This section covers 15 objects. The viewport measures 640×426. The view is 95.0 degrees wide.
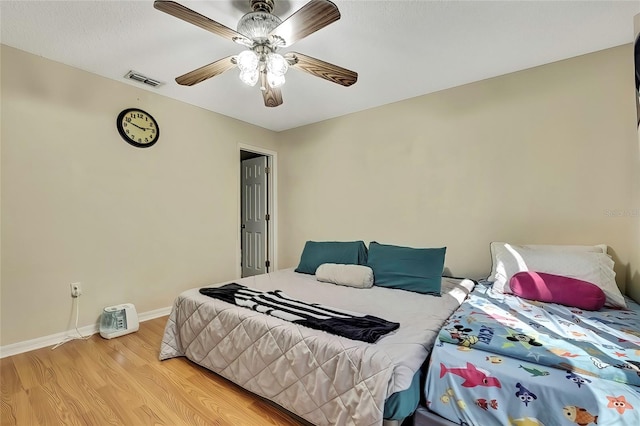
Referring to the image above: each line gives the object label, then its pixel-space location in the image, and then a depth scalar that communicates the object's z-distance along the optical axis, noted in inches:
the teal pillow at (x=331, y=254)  114.4
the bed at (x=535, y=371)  41.7
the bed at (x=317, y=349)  52.1
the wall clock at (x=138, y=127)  113.6
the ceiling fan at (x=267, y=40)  58.0
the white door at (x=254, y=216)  177.0
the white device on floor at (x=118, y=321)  103.1
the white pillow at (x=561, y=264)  76.8
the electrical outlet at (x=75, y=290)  101.7
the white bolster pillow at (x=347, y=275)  99.5
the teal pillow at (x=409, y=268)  93.4
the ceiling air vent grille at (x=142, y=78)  105.8
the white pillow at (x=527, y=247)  86.4
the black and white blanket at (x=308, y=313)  60.3
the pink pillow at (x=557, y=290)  70.9
